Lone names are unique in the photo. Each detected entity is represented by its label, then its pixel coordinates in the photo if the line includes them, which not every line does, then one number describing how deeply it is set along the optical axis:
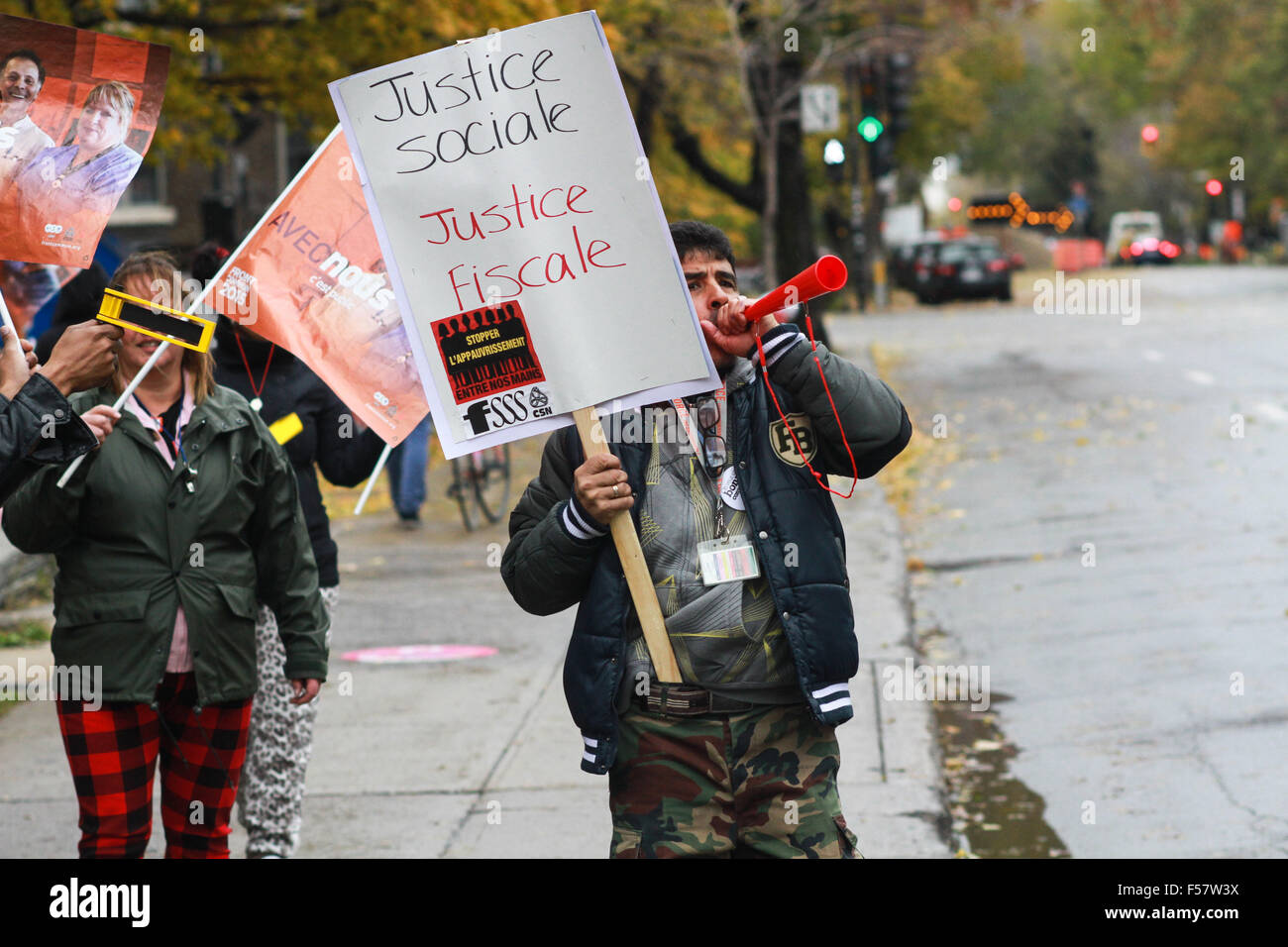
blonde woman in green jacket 4.17
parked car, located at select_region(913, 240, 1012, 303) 39.47
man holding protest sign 3.47
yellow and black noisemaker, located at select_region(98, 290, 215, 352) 3.91
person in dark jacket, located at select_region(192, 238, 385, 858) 5.22
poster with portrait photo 3.71
